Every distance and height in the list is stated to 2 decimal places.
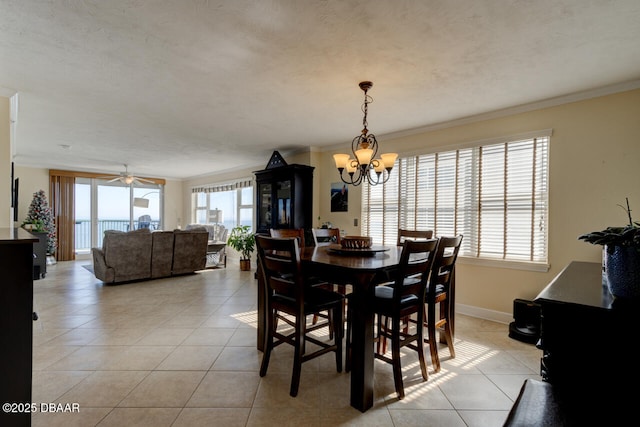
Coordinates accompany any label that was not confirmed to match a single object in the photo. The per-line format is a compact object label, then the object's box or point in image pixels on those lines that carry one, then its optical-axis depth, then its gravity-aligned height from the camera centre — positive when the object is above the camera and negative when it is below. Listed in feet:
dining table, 5.80 -1.95
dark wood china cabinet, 16.17 +0.93
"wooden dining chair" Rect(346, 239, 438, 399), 6.01 -2.07
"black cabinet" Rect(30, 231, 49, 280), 16.51 -2.54
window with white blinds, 10.25 +0.57
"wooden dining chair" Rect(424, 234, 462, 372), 6.88 -2.01
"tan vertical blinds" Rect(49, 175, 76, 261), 23.41 -0.29
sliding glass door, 25.05 +0.06
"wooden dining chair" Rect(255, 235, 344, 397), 6.28 -2.08
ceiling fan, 22.39 +2.57
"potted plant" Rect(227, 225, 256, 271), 19.99 -2.45
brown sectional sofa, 15.33 -2.50
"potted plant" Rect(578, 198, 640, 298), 3.06 -0.47
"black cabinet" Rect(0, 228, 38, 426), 4.66 -1.90
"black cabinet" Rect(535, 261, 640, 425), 2.74 -1.37
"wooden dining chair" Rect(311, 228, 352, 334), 10.66 -0.94
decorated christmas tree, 20.42 -0.47
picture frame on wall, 15.72 +0.74
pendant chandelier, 8.07 +1.46
